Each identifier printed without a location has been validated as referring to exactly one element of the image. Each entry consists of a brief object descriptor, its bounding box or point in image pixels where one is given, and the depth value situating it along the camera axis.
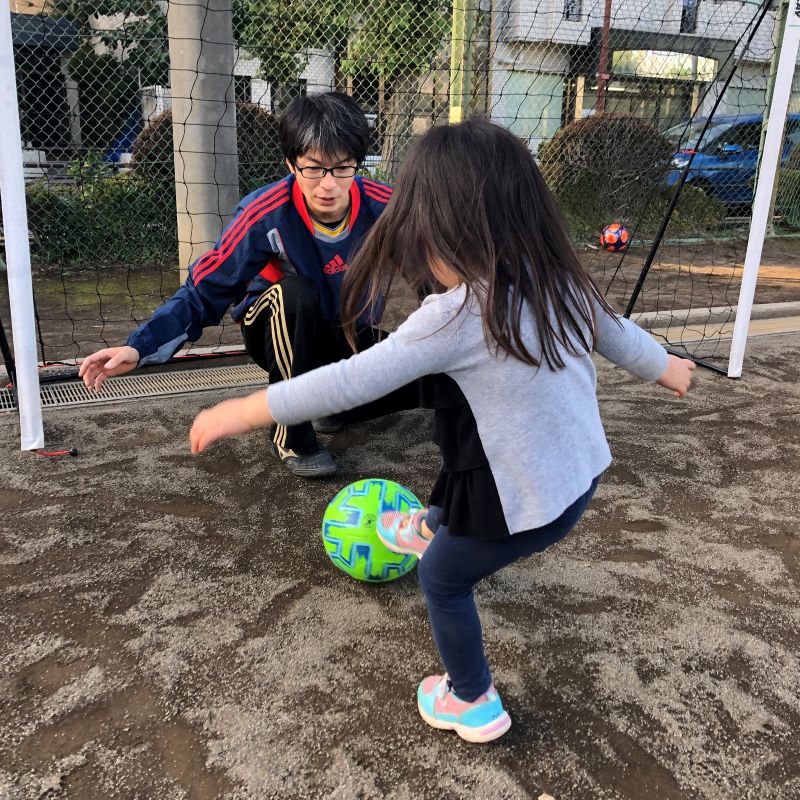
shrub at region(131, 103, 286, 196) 6.79
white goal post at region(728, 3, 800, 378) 3.63
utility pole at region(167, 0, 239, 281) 4.27
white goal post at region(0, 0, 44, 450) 2.76
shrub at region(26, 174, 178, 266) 6.68
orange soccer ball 7.84
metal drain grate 3.60
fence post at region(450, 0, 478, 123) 5.58
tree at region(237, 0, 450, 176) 6.82
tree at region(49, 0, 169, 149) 7.11
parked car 9.22
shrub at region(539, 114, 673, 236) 8.60
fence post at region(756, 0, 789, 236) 5.76
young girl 1.45
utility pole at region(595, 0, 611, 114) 10.51
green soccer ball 2.20
